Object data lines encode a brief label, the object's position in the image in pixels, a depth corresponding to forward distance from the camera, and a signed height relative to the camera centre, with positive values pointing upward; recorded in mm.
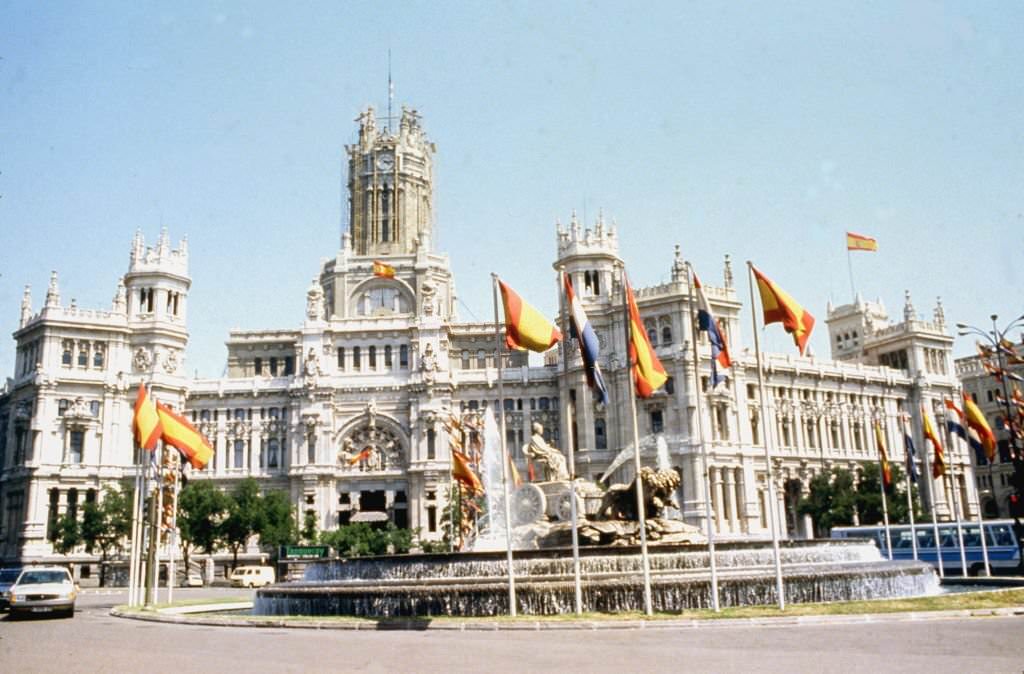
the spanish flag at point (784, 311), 28641 +6154
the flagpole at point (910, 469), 49794 +2381
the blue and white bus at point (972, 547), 46594 -1776
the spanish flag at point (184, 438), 38094 +4106
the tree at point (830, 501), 75875 +1237
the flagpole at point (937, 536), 44406 -1118
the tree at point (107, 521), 71875 +1682
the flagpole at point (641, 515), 24078 +227
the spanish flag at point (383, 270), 88438 +24066
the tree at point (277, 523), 72725 +1085
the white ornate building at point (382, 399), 78312 +11503
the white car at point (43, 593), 29594 -1485
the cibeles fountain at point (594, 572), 25516 -1413
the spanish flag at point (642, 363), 28016 +4699
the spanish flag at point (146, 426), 37625 +4539
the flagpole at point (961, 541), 42756 -1330
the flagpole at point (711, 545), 24641 -626
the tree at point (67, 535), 73062 +730
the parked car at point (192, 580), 72194 -3047
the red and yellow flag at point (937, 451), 47906 +3095
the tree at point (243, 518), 72688 +1533
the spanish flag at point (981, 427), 44094 +3858
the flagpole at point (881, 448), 52781 +3632
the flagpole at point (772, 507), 24500 +349
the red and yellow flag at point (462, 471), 45344 +2793
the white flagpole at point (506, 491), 24672 +1018
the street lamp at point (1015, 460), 34500 +1828
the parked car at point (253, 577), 65438 -2654
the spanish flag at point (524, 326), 27594 +5808
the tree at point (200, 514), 72125 +1914
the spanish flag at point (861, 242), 73375 +20800
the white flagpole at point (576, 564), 24562 -966
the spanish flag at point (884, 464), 52625 +2804
